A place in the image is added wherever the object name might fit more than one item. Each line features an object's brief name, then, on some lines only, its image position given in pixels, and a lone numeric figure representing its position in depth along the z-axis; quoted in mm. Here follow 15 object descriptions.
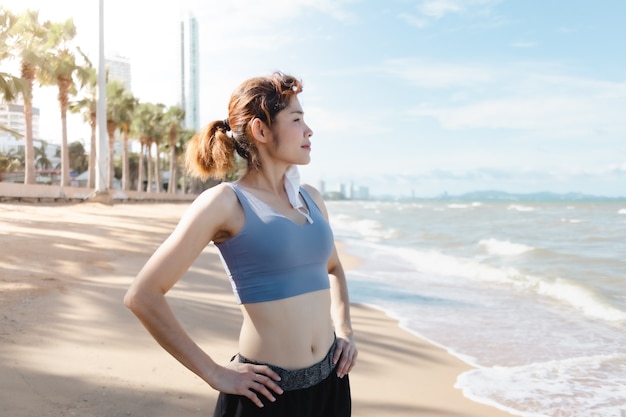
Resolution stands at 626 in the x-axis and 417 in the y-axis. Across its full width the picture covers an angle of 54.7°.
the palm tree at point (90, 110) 38969
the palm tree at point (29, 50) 26109
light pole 29719
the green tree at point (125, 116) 43969
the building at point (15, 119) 84938
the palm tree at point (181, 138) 71188
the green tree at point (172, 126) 63344
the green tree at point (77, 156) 71875
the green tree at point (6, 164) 40350
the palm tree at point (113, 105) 42438
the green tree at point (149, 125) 55781
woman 1767
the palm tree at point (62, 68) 30806
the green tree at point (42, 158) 69312
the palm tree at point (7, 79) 18234
